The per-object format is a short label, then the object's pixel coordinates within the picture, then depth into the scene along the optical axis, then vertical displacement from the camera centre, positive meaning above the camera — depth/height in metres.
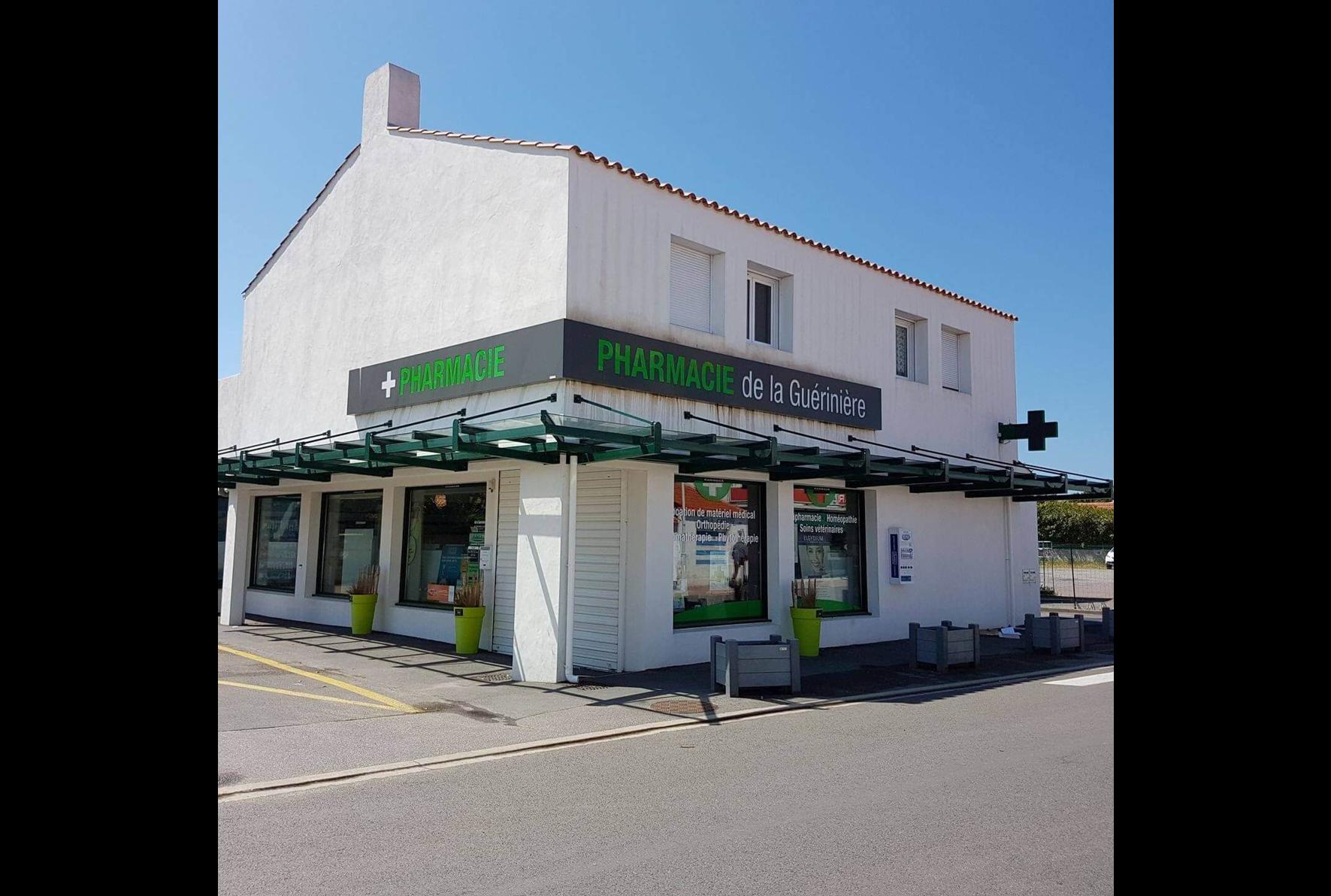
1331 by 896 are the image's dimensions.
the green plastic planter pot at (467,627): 14.42 -1.66
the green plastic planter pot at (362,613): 16.66 -1.69
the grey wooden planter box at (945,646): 13.73 -1.77
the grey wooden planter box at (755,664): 11.36 -1.73
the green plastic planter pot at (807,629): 14.88 -1.67
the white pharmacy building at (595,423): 12.80 +1.73
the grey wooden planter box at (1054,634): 15.95 -1.81
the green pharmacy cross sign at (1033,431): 20.39 +2.22
